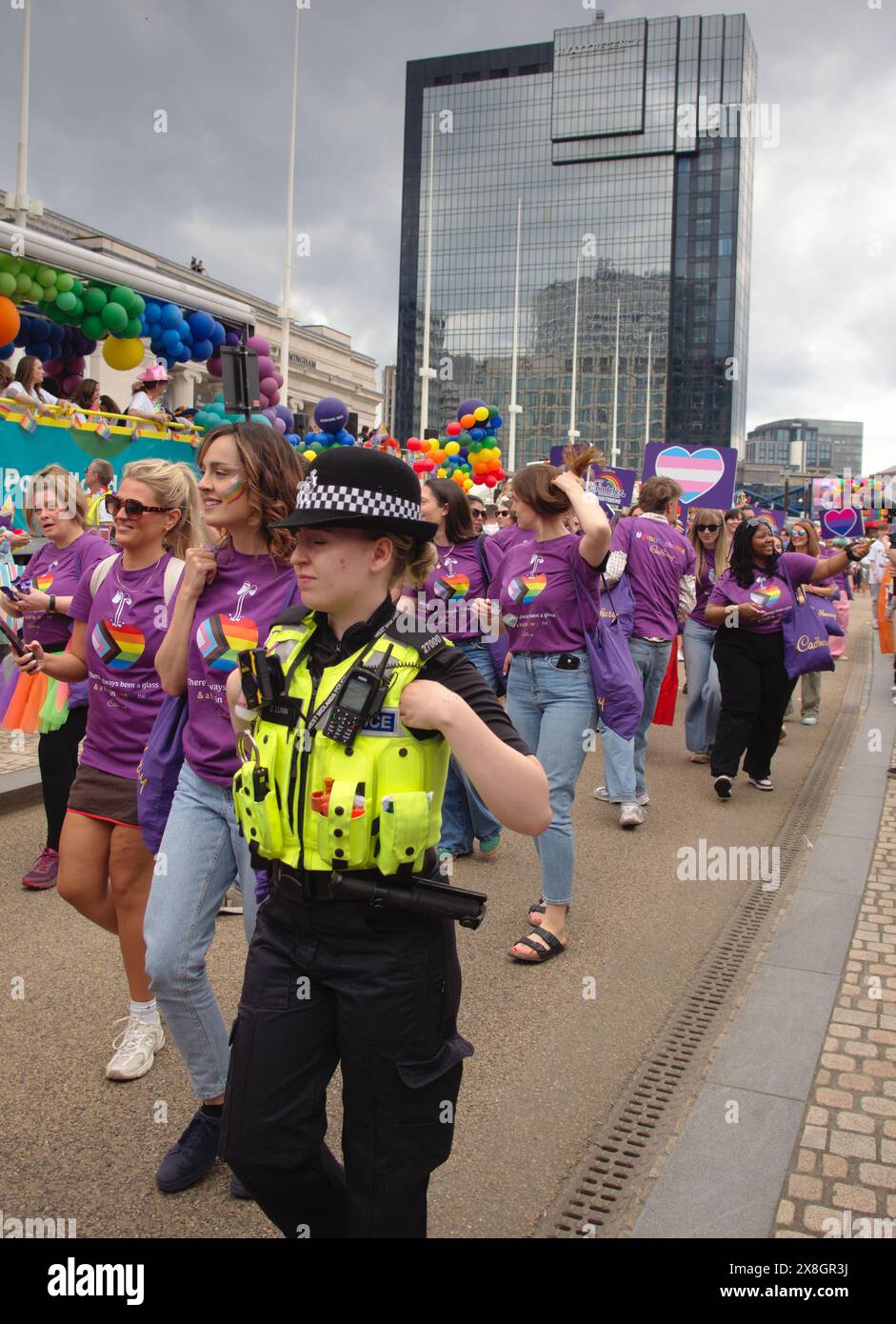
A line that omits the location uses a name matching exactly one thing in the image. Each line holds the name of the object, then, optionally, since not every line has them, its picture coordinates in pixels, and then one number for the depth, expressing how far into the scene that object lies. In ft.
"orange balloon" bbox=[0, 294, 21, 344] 34.24
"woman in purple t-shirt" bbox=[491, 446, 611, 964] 16.17
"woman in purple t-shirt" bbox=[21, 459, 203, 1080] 11.58
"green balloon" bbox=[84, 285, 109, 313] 37.19
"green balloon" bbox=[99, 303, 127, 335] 37.68
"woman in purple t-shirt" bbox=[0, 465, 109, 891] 17.16
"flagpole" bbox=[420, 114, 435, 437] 89.56
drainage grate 9.61
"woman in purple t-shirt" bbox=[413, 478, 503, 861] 19.65
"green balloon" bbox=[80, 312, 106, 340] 37.88
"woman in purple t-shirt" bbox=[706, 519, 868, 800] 25.79
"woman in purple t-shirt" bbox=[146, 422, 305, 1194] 9.54
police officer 6.69
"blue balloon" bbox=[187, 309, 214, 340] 41.04
